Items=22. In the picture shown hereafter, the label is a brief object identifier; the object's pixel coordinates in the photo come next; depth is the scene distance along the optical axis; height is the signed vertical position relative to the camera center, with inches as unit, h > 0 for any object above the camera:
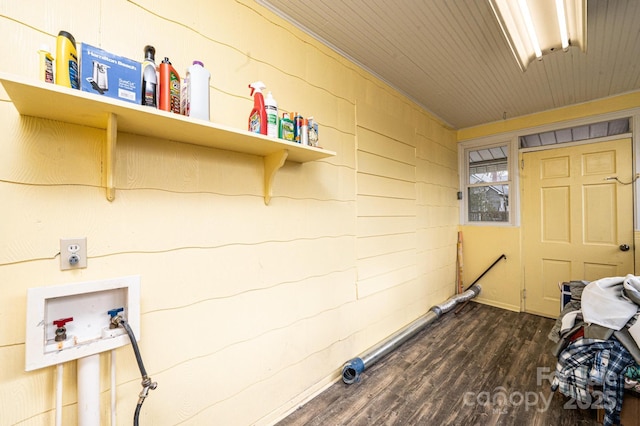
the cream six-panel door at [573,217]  109.7 -1.8
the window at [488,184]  140.3 +16.1
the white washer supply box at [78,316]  34.7 -14.5
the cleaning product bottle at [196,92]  42.9 +20.4
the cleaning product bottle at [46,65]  31.8 +18.3
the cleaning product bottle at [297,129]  58.2 +19.1
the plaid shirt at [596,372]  54.7 -34.4
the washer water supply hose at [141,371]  39.4 -23.8
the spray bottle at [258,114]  51.4 +20.0
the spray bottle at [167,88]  40.0 +19.6
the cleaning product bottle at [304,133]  59.1 +18.3
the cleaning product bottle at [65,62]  32.3 +19.0
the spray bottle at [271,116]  52.1 +19.7
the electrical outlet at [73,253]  37.8 -5.4
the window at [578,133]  112.6 +36.8
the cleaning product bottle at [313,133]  61.1 +18.9
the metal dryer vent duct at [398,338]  77.4 -45.0
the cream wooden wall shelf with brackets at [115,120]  29.9 +13.9
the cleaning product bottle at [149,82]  38.5 +19.7
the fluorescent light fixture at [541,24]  53.6 +42.1
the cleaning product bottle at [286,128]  55.7 +18.4
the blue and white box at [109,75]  33.6 +18.8
